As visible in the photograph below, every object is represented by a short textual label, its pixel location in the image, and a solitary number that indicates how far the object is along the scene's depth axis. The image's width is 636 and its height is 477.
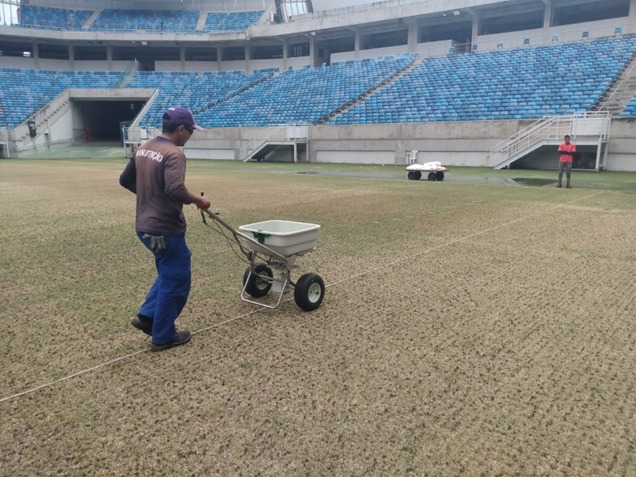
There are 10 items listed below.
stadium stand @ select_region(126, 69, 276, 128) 41.00
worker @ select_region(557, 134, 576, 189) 14.08
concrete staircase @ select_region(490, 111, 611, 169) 19.72
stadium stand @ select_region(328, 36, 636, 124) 24.28
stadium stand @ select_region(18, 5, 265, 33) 49.81
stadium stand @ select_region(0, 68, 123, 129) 38.66
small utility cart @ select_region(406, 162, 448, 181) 16.80
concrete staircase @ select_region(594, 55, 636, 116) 22.23
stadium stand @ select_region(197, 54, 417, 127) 33.19
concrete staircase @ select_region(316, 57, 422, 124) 31.23
